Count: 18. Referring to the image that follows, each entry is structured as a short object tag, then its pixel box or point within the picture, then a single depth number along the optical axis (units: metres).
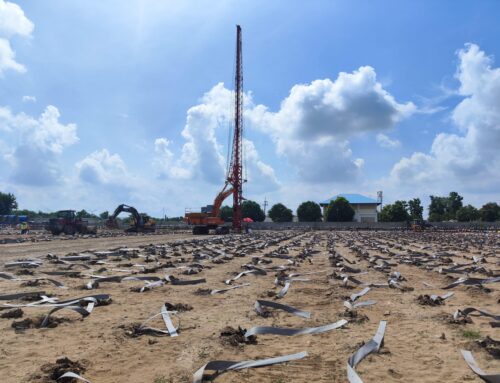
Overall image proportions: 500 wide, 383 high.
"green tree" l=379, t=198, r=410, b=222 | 94.44
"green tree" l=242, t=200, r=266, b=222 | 106.12
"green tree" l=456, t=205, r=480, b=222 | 99.40
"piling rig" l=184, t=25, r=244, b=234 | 44.59
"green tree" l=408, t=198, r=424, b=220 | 108.75
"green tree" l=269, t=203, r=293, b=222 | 106.38
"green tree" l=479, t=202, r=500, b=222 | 97.81
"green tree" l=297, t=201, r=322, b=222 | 101.50
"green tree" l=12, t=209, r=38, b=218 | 126.69
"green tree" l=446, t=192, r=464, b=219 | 109.75
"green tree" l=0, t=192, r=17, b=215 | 116.19
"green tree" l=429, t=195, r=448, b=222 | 111.10
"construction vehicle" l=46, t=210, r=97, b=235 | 37.62
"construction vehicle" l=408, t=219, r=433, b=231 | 57.99
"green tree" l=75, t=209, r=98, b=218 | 124.56
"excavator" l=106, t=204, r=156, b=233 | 44.22
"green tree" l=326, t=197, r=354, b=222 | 92.88
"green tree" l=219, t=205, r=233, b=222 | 110.99
